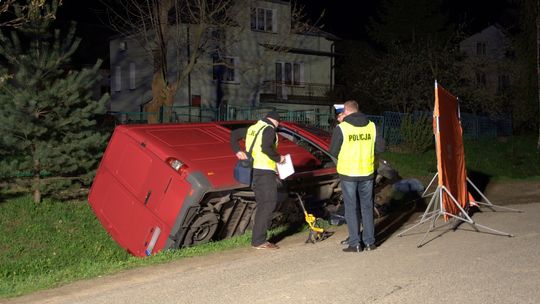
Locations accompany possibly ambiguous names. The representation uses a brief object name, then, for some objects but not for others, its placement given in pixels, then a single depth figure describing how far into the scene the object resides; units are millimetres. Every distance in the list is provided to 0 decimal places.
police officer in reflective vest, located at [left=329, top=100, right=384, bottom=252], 7195
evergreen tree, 10883
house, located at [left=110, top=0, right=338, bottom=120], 32406
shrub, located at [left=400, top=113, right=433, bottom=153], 20203
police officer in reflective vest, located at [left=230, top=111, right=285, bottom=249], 7340
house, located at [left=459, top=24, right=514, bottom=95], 31969
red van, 7691
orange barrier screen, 8352
